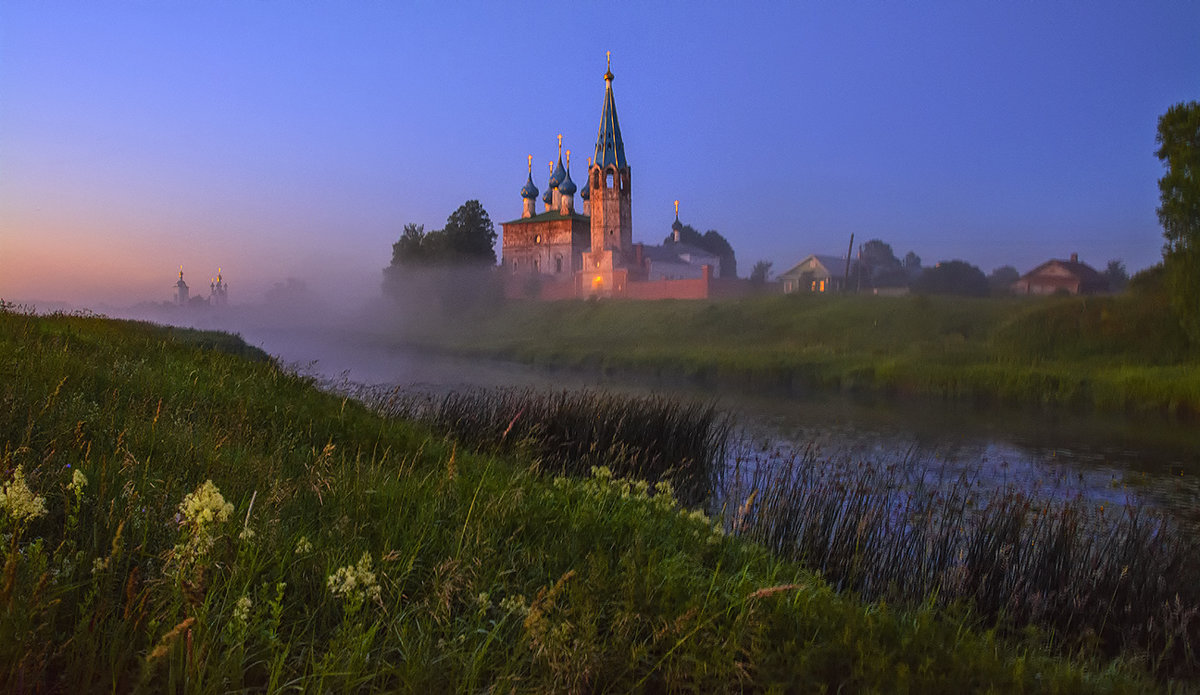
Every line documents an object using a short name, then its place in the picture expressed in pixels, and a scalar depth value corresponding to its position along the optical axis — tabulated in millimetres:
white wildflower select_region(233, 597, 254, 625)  2717
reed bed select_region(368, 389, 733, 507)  11453
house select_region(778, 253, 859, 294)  73625
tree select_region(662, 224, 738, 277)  107631
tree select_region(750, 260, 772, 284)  67175
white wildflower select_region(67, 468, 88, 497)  2959
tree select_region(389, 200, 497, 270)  80375
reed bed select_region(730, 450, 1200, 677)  6305
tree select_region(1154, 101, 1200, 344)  27047
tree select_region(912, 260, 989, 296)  52306
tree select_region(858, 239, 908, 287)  73375
